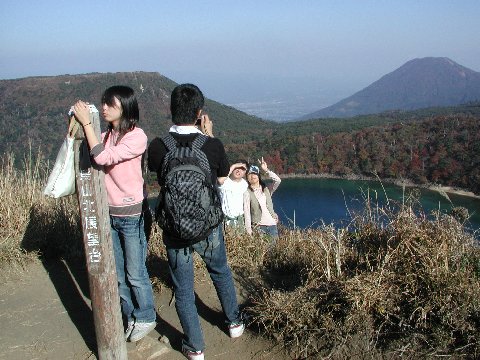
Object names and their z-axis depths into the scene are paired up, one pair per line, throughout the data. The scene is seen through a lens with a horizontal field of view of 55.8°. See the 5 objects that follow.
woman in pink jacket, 2.19
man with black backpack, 2.10
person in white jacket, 4.16
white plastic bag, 2.26
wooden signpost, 2.22
